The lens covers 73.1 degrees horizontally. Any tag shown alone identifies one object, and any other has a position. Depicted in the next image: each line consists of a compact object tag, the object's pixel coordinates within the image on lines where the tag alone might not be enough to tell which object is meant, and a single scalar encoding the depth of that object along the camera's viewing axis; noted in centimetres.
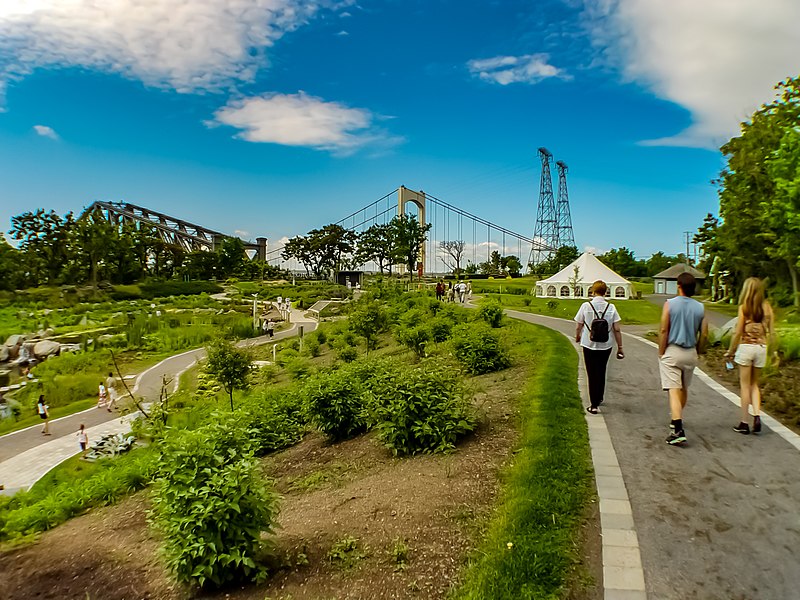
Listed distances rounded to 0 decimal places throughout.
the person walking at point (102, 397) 2120
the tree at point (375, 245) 7863
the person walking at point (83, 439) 1543
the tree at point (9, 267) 5647
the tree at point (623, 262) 8938
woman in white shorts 600
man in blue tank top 569
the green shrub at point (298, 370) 1567
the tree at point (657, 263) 9769
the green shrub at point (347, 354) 1806
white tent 4694
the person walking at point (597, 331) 675
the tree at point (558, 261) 7769
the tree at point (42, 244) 6297
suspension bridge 9512
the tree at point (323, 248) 9500
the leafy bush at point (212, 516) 400
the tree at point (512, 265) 9444
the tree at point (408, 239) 6538
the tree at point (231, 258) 8981
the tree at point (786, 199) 1778
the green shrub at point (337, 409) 816
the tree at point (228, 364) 1555
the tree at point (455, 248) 9204
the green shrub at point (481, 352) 1092
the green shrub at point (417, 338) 1537
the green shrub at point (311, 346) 2542
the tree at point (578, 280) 4585
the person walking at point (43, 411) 1831
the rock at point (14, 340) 3606
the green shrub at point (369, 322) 2112
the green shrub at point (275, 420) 923
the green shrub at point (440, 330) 1541
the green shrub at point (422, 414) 625
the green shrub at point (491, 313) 1659
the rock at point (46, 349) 3459
